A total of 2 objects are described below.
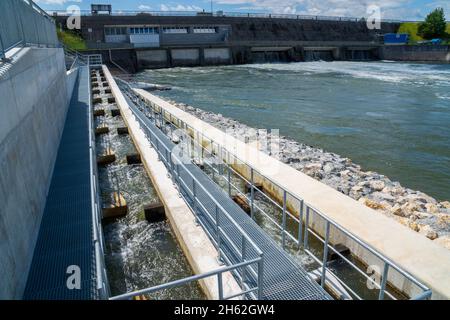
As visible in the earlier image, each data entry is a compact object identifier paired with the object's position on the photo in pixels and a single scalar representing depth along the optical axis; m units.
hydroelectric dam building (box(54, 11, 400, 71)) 46.16
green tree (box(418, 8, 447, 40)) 77.50
